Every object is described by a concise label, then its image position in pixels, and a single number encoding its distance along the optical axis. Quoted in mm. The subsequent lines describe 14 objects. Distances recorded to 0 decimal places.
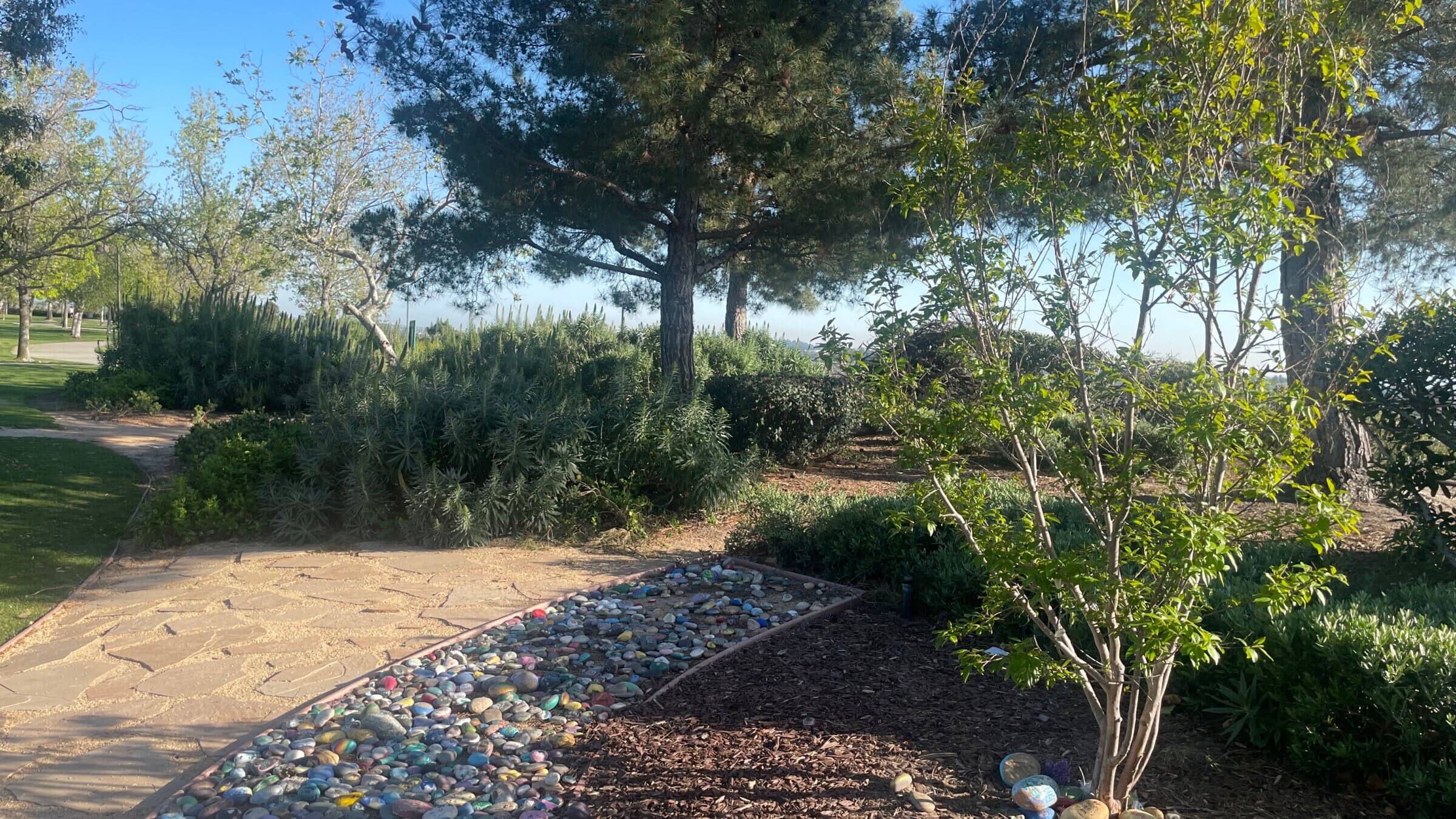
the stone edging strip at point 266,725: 3277
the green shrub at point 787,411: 10250
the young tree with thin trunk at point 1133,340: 2426
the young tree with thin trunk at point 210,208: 22875
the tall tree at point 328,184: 17109
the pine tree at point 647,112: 8602
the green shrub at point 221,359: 13047
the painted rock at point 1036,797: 2807
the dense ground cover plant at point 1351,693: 2801
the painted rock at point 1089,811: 2674
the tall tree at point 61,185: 12375
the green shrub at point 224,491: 6953
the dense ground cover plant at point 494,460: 7109
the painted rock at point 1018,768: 3046
